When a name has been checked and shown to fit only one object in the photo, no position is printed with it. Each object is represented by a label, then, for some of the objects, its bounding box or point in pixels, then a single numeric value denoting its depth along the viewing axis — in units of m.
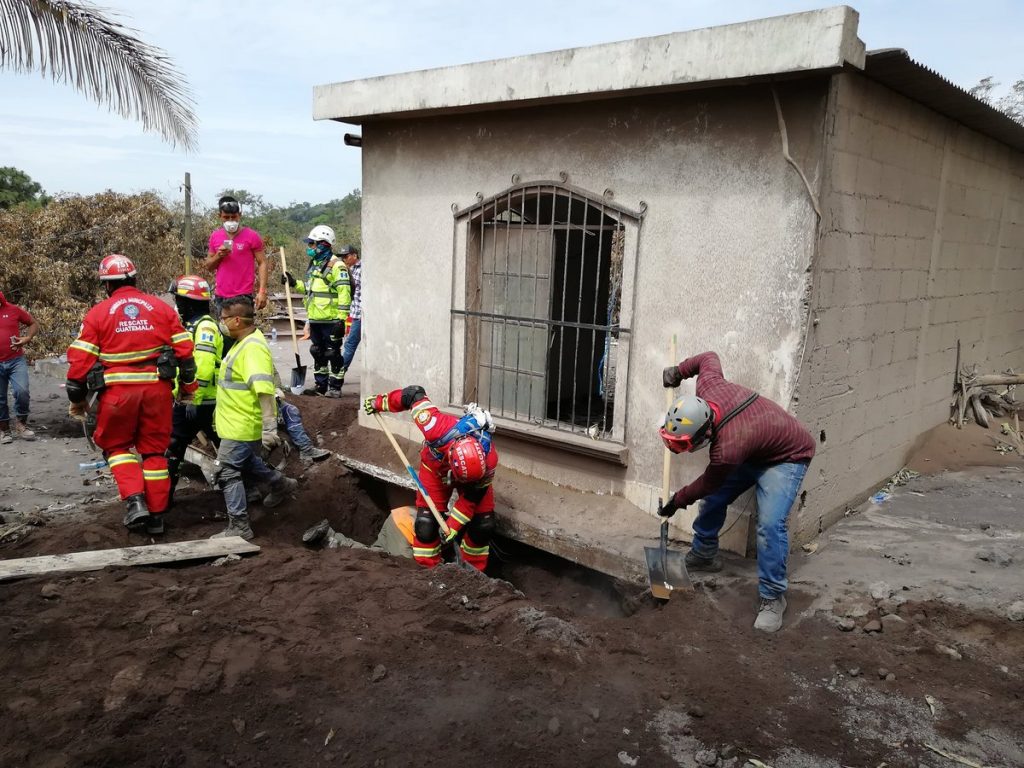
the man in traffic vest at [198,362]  6.06
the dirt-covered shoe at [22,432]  8.16
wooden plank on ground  4.56
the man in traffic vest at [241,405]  5.46
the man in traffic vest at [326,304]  8.84
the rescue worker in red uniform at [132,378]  5.32
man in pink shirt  8.05
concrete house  4.70
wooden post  12.34
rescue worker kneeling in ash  5.20
